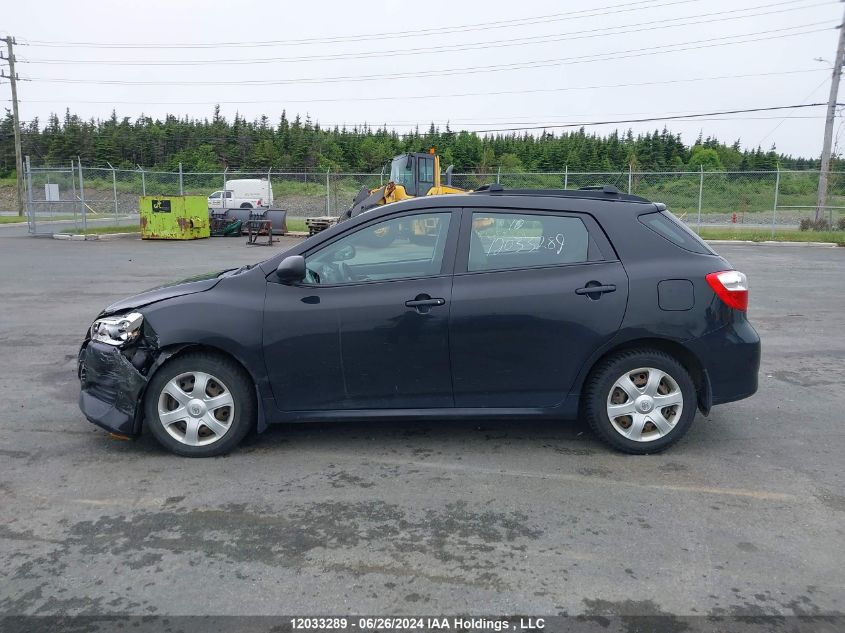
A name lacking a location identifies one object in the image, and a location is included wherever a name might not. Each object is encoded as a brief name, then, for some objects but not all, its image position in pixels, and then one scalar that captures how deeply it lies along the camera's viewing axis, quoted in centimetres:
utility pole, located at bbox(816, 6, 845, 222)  2872
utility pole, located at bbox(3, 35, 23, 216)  3709
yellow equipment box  2505
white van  4059
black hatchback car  460
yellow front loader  2119
